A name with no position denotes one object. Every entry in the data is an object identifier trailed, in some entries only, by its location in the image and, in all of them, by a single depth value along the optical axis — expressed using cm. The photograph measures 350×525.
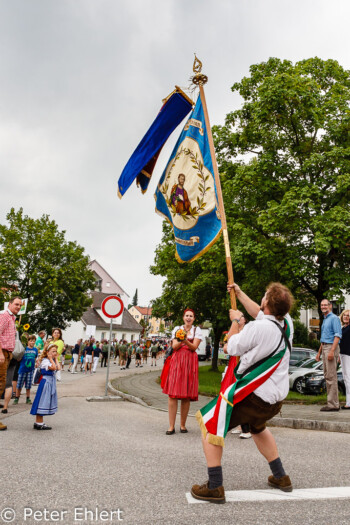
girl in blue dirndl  684
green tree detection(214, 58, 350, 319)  1616
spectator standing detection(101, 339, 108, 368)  3134
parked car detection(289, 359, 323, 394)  1412
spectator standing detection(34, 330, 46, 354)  1623
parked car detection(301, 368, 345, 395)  1338
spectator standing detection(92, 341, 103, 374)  2577
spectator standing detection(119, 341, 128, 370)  3097
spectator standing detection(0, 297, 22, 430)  707
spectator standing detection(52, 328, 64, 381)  947
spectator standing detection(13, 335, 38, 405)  1070
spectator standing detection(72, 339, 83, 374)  2467
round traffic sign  1280
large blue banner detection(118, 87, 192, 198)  689
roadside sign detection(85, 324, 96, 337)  3182
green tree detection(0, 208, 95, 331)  3778
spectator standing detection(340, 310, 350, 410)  878
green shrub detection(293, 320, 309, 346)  4987
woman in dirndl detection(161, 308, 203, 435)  677
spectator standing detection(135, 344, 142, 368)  3459
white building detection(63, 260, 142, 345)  6206
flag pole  439
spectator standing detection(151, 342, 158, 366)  3728
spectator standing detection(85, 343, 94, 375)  2477
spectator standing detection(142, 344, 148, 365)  4206
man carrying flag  342
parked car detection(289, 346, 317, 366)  1732
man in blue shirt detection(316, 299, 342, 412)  886
